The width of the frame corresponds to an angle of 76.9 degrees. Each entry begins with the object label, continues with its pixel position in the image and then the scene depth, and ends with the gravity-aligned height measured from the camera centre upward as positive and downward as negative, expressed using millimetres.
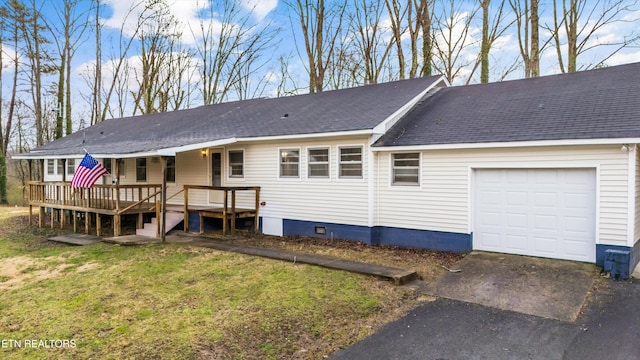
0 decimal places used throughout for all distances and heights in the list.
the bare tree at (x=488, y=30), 18677 +6996
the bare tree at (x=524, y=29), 19266 +6969
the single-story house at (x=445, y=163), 7492 +192
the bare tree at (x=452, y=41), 21516 +6986
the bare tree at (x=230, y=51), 26625 +8072
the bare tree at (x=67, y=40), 24797 +8329
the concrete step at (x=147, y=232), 11529 -1723
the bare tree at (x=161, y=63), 28219 +7705
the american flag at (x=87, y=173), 10820 -4
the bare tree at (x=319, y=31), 22875 +8122
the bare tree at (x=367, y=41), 22612 +7405
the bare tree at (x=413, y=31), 20141 +7284
